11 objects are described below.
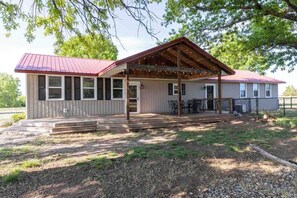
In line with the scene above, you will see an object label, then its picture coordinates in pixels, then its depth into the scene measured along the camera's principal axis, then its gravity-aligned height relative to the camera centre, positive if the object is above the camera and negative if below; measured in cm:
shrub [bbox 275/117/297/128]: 998 -105
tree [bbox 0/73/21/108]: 4653 +178
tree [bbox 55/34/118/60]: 736 +192
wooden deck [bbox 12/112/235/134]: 905 -102
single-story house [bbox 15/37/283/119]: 1076 +108
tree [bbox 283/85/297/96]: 5333 +210
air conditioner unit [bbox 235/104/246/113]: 1426 -53
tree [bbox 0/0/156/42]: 592 +245
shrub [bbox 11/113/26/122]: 1243 -93
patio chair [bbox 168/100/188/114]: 1282 -41
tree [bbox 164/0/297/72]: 870 +346
